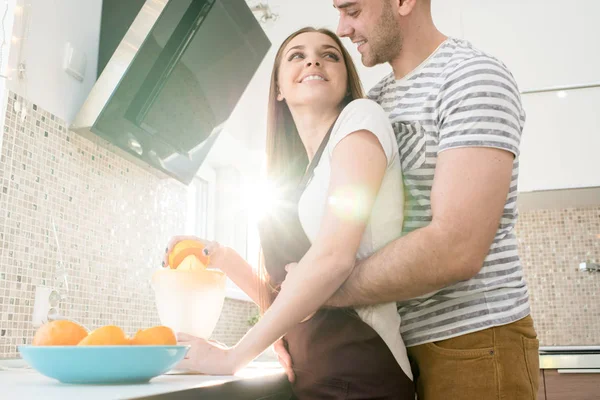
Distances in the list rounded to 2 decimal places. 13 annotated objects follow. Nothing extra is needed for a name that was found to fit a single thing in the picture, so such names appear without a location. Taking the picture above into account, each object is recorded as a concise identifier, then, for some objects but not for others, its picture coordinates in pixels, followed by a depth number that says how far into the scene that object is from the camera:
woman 0.97
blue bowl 0.72
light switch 1.57
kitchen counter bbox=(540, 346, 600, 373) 2.41
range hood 1.53
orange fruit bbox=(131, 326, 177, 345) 0.79
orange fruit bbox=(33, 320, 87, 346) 0.76
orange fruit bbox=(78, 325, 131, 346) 0.76
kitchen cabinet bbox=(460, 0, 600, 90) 2.94
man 0.97
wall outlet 1.36
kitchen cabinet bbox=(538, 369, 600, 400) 2.40
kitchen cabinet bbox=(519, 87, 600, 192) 2.88
